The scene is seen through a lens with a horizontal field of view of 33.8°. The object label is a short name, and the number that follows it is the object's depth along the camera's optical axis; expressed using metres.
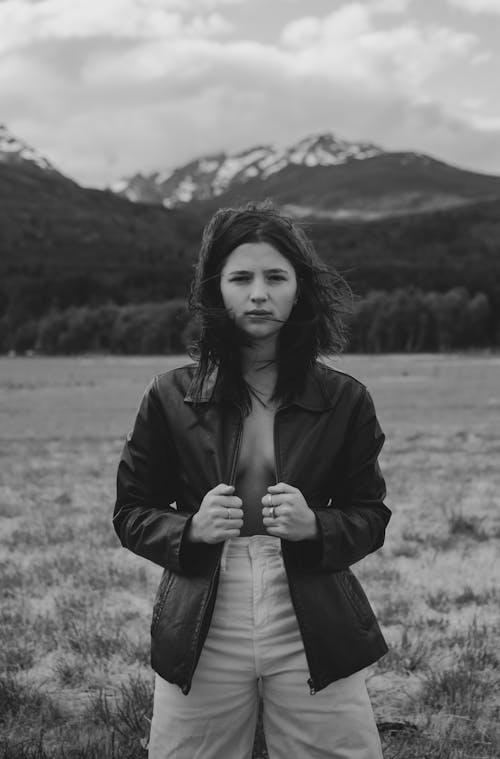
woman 2.57
